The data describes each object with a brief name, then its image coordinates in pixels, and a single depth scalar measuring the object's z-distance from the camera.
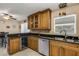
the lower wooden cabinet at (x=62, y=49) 1.77
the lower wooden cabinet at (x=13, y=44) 1.86
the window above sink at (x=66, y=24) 1.77
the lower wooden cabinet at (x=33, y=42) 1.90
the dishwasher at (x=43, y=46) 1.89
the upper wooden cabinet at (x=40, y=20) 1.79
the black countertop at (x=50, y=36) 1.85
